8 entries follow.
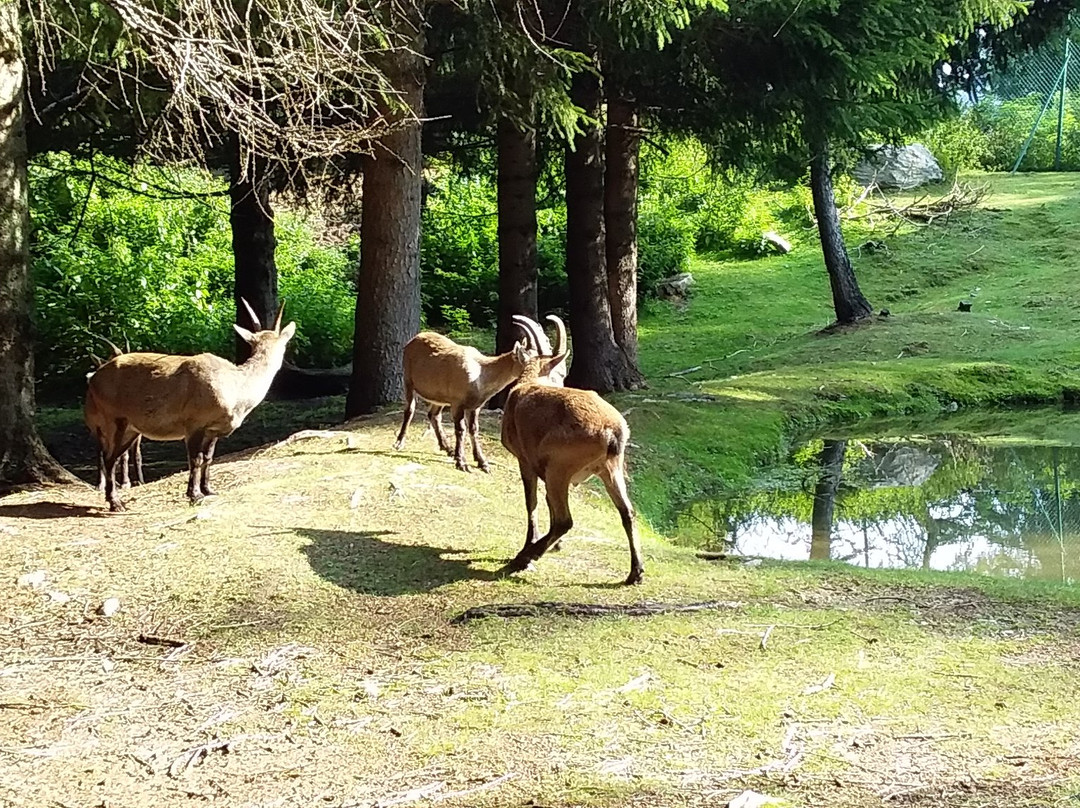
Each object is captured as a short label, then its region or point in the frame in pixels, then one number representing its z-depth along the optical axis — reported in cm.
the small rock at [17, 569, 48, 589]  639
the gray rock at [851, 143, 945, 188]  2970
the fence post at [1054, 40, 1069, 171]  2912
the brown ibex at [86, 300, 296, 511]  769
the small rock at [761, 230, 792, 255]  2764
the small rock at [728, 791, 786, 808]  385
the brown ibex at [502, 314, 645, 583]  654
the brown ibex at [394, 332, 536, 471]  934
